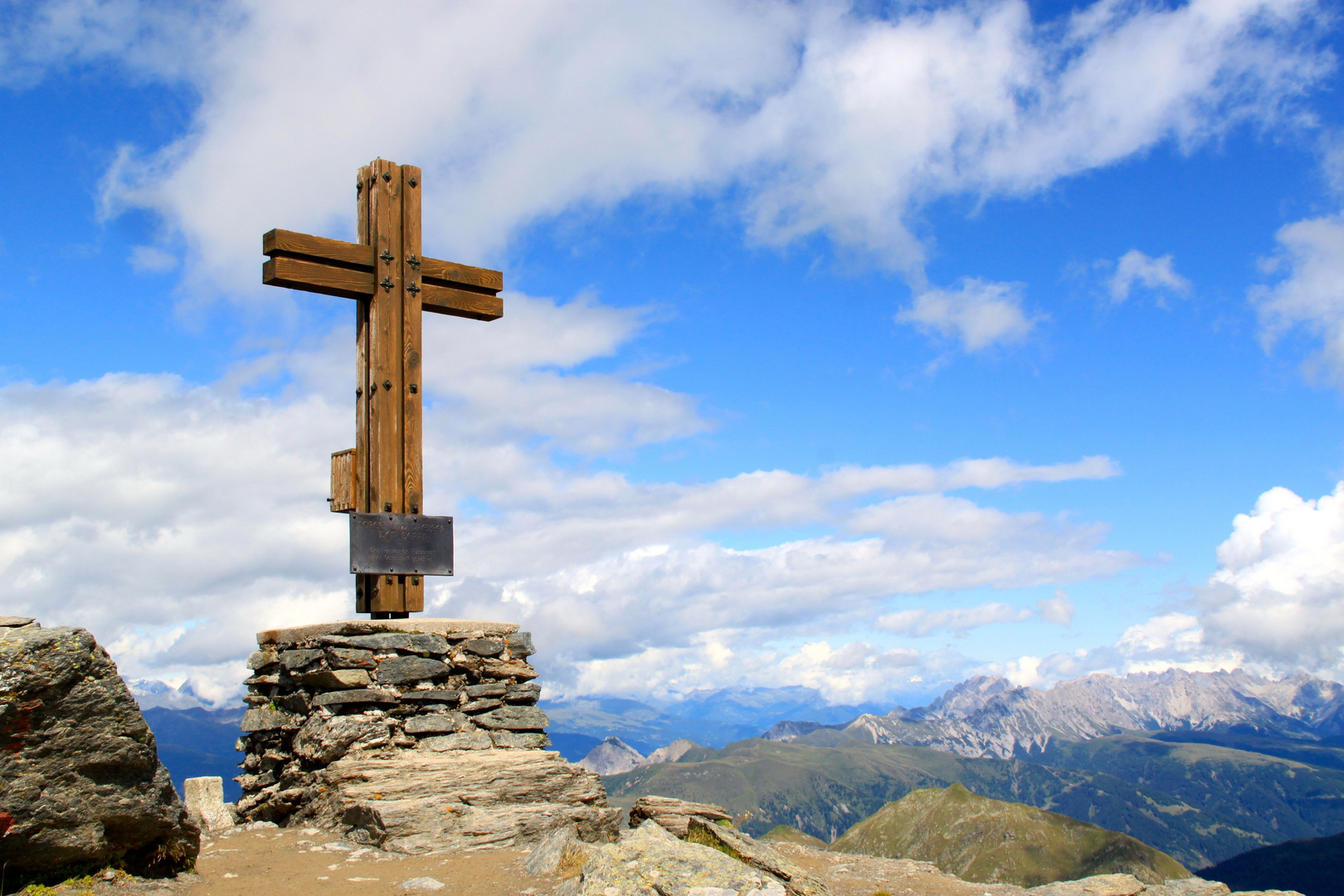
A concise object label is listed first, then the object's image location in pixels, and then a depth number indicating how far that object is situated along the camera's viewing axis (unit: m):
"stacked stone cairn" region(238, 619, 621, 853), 11.53
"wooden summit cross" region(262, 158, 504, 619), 14.20
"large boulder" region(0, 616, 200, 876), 7.45
